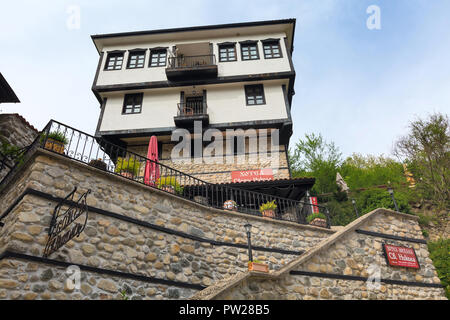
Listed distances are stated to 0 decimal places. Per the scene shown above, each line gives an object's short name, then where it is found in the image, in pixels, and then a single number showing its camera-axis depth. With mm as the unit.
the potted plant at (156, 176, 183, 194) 7824
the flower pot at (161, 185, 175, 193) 7749
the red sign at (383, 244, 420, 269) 6887
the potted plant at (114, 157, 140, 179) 7702
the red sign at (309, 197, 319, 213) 11190
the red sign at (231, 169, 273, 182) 13250
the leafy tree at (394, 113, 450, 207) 15112
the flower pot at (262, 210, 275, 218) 9312
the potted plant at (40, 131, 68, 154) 5840
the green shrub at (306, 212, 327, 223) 10042
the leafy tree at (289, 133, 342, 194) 20092
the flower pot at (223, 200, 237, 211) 9005
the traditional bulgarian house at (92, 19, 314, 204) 13726
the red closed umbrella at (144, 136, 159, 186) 7691
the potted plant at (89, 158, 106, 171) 6605
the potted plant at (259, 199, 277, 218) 9337
